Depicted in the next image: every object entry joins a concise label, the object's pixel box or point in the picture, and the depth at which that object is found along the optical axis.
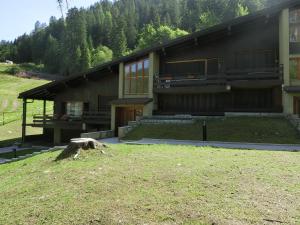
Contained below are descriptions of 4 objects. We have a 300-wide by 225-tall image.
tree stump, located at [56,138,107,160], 10.47
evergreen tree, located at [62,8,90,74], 82.06
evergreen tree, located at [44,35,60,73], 102.68
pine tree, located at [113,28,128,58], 80.12
